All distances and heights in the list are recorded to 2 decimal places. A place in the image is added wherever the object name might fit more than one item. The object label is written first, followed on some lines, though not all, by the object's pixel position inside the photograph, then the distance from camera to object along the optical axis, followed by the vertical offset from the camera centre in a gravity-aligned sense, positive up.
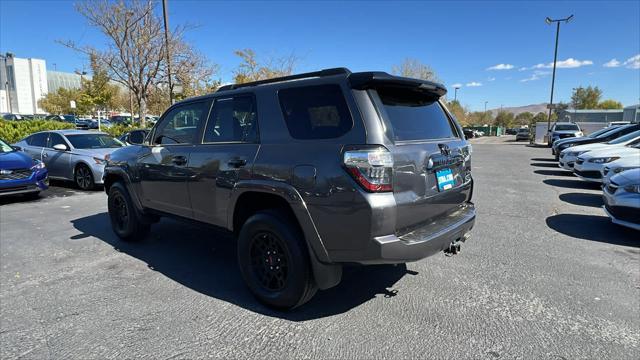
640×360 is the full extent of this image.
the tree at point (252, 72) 28.38 +4.40
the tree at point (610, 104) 87.81 +6.65
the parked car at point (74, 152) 9.53 -0.55
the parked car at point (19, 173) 7.77 -0.90
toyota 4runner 2.69 -0.35
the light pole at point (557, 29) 29.19 +8.03
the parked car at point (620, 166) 6.58 -0.60
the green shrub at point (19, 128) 14.63 +0.10
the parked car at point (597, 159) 9.03 -0.65
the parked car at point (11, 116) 36.64 +1.39
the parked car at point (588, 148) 10.02 -0.45
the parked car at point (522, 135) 44.01 -0.38
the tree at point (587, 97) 77.69 +7.07
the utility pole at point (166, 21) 16.20 +4.65
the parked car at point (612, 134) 12.58 -0.07
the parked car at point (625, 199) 5.11 -0.92
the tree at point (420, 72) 46.08 +7.21
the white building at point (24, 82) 95.00 +12.22
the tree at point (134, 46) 19.48 +4.42
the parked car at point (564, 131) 24.42 +0.05
